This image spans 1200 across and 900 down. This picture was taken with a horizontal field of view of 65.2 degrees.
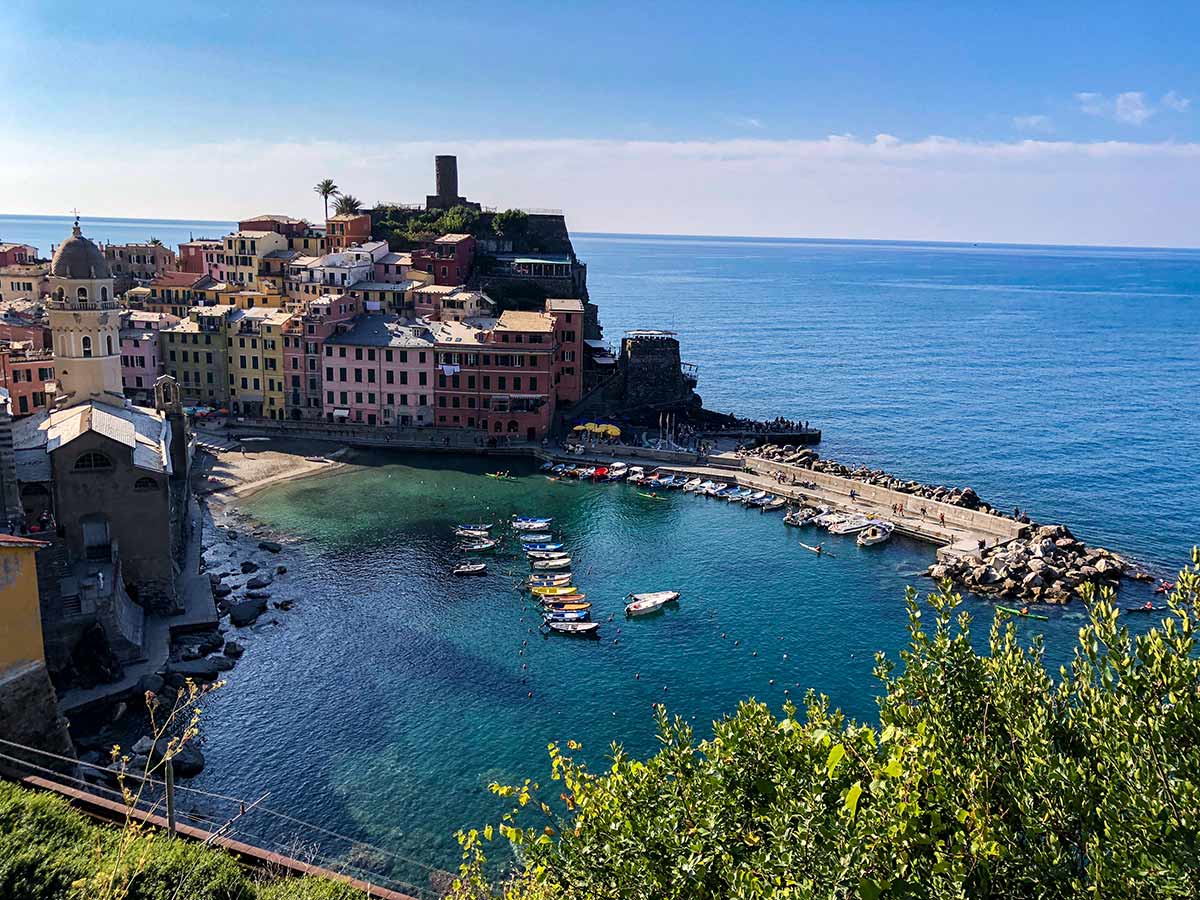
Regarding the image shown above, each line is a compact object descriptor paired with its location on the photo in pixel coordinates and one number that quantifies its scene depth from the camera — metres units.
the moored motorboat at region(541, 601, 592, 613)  52.38
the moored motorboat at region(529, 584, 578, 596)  54.59
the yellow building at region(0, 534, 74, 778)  31.06
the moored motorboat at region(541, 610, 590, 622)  51.12
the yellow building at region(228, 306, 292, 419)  89.31
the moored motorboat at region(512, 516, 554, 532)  65.88
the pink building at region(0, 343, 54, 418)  68.31
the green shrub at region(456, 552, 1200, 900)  14.09
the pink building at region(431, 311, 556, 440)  86.50
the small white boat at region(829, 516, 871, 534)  66.69
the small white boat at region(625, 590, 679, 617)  52.94
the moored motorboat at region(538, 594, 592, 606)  53.53
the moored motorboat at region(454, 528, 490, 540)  63.94
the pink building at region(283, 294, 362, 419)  88.50
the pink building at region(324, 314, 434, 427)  87.62
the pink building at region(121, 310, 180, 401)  87.94
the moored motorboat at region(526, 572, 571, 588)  56.34
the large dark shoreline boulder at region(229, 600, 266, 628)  49.53
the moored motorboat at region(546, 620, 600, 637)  50.12
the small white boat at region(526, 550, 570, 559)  60.34
